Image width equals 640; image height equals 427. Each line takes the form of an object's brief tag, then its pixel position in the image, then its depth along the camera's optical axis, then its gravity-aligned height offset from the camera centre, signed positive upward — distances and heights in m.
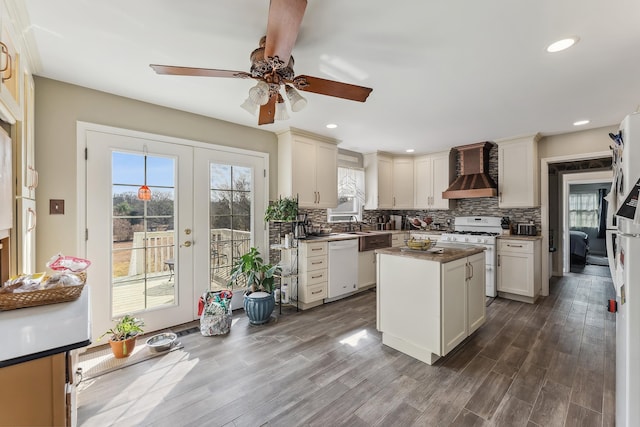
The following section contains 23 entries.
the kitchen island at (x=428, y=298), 2.34 -0.77
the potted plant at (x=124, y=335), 2.45 -1.08
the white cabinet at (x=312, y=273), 3.72 -0.80
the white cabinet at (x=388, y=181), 5.29 +0.63
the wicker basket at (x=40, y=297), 1.32 -0.41
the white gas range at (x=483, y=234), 4.18 -0.34
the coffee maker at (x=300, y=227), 3.94 -0.18
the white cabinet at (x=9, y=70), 1.36 +0.78
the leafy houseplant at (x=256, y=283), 3.17 -0.85
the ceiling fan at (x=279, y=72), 1.34 +0.90
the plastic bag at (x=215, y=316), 2.91 -1.06
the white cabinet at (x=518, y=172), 4.13 +0.62
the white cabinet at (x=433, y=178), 5.10 +0.66
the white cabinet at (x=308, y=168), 3.91 +0.68
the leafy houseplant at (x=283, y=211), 3.66 +0.05
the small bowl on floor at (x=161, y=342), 2.56 -1.19
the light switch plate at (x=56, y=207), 2.42 +0.08
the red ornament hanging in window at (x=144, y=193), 2.84 +0.23
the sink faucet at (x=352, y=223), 5.26 -0.17
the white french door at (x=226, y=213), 3.30 +0.02
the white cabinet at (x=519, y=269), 3.94 -0.82
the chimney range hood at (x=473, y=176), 4.48 +0.62
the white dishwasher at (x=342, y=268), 3.98 -0.80
